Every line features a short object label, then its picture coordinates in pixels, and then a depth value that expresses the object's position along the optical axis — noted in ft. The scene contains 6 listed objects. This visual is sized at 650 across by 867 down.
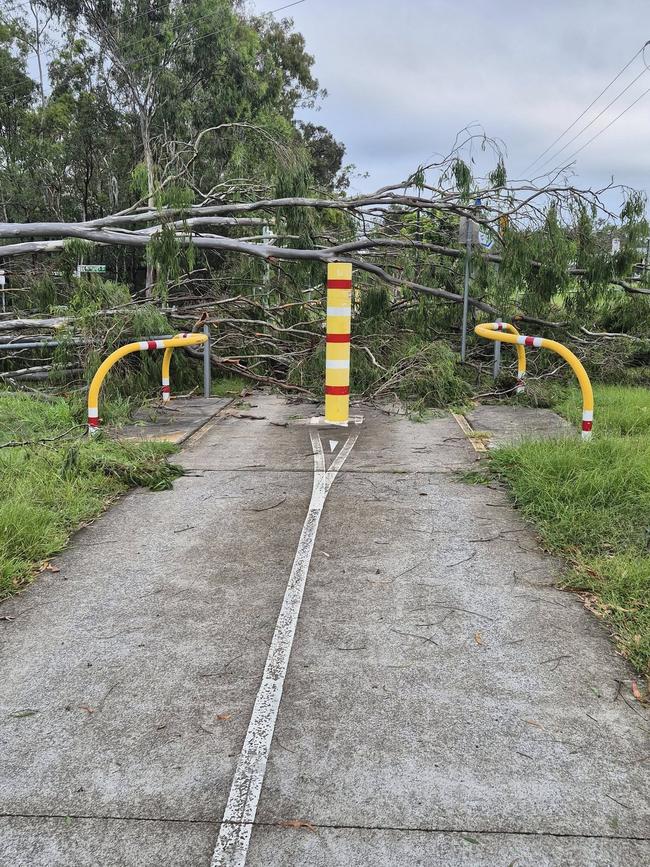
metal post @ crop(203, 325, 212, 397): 31.38
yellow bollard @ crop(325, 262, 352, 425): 25.14
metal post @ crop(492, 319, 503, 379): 33.14
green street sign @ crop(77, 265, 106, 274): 32.22
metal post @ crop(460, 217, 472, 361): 32.63
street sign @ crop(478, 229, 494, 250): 34.42
